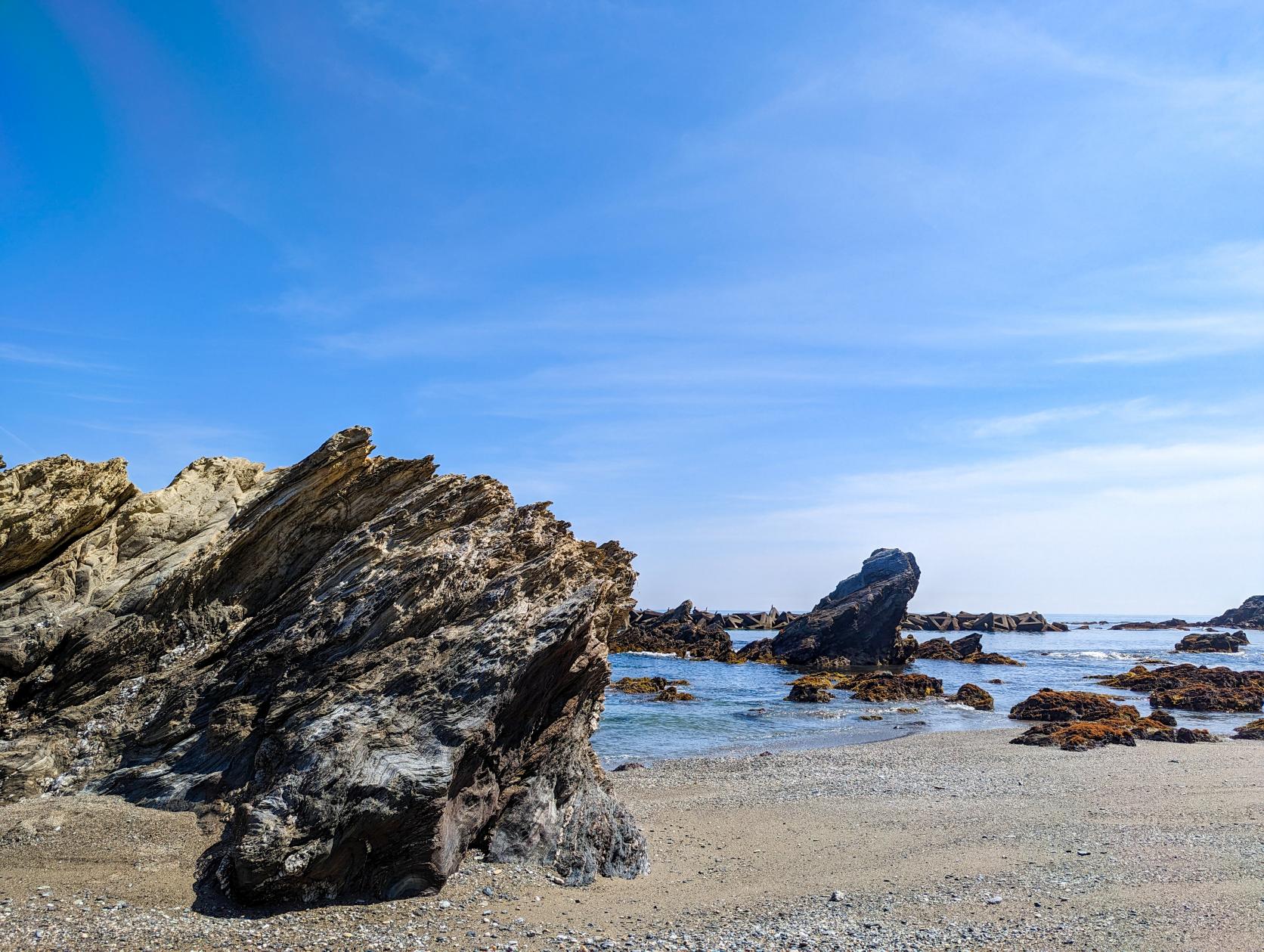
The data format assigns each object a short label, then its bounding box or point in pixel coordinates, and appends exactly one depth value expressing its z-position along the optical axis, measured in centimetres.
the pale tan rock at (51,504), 1667
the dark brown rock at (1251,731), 3082
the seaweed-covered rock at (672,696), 4606
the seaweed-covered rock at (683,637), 8534
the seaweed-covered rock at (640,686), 4962
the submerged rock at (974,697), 4331
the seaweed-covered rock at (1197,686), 4106
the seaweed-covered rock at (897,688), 4838
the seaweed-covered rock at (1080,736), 2798
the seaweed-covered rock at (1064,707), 3506
